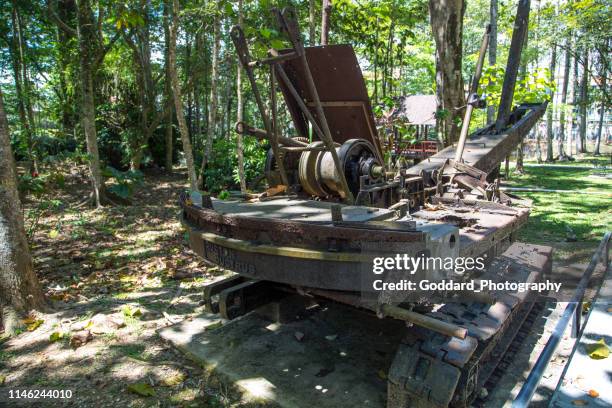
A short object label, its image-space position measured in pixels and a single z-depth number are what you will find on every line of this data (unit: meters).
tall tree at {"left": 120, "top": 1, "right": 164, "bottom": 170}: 14.18
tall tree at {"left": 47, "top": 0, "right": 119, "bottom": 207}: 9.44
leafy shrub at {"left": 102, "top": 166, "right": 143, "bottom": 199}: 7.61
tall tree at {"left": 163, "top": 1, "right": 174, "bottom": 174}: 13.59
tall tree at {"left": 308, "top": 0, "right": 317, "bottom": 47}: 10.52
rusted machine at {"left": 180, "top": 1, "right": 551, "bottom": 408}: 2.72
